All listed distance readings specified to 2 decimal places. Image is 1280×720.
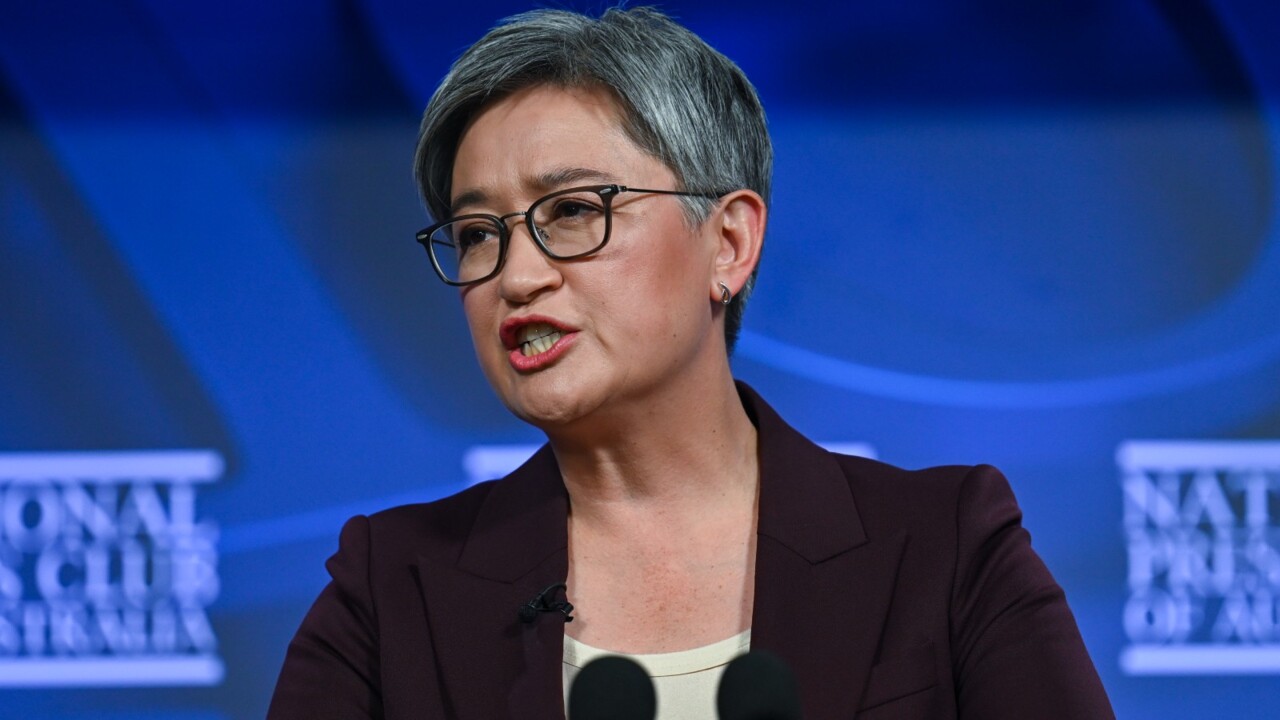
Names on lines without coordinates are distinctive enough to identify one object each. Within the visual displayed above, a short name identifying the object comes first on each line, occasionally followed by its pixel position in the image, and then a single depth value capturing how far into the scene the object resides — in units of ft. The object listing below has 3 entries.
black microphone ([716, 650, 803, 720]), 22.95
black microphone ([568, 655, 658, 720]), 22.99
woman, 23.97
